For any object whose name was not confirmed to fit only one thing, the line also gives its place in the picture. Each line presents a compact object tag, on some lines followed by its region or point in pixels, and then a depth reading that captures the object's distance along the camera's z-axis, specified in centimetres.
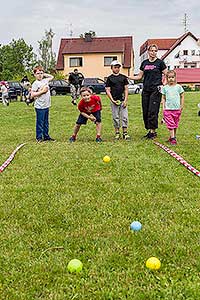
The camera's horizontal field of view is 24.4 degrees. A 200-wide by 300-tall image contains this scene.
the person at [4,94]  2431
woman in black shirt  907
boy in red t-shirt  903
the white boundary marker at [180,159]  604
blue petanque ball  390
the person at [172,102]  875
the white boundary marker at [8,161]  660
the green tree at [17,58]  5897
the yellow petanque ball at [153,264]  319
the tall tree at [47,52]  5878
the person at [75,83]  2119
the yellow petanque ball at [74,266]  318
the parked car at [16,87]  3031
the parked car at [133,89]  3638
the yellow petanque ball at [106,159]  693
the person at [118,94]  935
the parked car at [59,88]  3333
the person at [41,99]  942
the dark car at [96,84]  3369
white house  6506
